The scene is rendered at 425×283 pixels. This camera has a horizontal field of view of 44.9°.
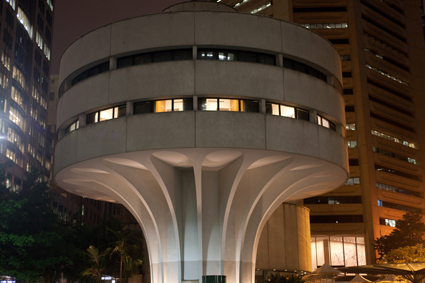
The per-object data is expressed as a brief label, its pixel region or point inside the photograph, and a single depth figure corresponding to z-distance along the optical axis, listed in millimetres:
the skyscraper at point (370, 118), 77625
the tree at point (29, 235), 33562
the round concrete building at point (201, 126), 27156
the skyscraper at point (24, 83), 84812
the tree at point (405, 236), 66125
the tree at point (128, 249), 38406
